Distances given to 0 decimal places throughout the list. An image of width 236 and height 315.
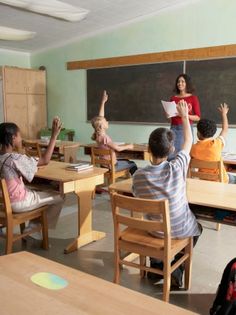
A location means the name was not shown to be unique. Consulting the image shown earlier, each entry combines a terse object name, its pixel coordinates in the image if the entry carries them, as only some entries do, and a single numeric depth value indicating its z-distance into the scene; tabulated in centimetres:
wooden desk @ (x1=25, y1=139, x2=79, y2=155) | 520
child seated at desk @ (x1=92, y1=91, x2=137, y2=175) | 427
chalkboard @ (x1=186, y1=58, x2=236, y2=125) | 518
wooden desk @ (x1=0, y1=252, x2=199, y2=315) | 96
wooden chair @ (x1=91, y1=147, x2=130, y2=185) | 430
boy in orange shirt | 334
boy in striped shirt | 202
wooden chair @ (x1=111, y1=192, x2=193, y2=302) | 190
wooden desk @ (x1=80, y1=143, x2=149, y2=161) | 466
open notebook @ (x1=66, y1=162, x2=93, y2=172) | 313
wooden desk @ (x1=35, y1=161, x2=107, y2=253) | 287
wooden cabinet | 708
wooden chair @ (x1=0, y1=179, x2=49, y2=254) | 260
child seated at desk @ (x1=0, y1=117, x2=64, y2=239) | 265
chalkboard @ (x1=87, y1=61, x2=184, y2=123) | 589
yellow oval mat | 109
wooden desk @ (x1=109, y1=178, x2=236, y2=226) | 206
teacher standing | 400
